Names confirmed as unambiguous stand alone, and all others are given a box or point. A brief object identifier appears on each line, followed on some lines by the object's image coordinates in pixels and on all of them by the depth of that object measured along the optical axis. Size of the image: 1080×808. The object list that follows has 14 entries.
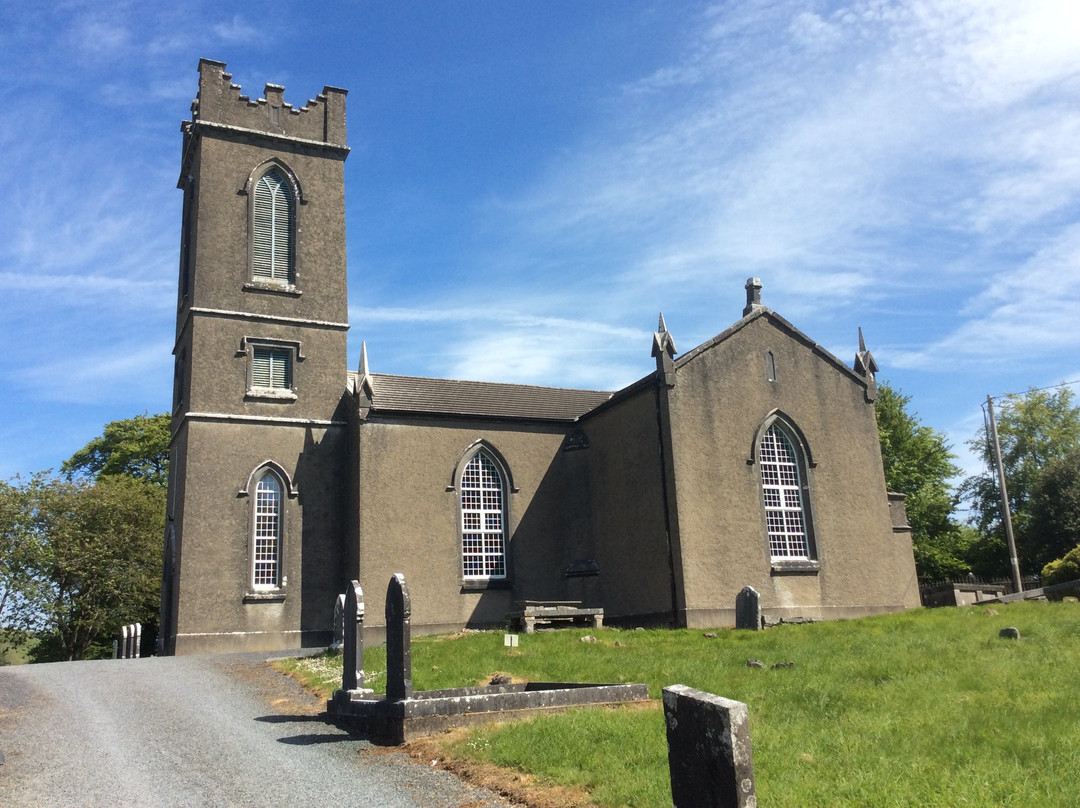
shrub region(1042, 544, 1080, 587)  30.27
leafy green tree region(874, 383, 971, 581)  49.59
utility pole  38.28
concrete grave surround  11.77
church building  26.30
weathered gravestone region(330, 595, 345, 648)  15.77
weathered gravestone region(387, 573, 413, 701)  12.38
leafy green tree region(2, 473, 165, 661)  39.53
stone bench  24.05
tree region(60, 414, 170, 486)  50.09
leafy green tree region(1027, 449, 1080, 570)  41.81
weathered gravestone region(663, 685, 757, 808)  5.06
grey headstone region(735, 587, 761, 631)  22.06
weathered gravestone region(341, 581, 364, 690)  13.77
